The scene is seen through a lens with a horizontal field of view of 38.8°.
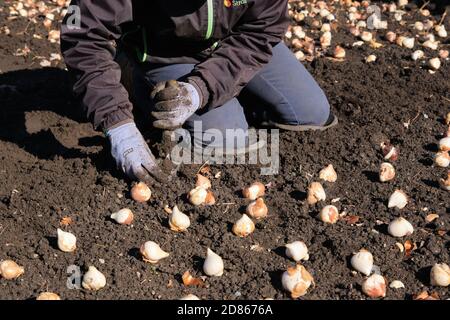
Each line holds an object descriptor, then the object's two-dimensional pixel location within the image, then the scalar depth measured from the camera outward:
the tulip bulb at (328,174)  2.88
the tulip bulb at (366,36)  4.38
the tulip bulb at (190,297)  2.19
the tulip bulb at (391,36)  4.39
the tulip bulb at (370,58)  4.02
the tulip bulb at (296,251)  2.40
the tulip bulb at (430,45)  4.22
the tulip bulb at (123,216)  2.58
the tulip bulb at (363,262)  2.33
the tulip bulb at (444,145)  3.09
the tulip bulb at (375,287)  2.25
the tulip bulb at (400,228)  2.51
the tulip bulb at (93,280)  2.26
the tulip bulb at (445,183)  2.82
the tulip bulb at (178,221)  2.54
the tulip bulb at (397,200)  2.68
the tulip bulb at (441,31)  4.45
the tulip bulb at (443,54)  4.09
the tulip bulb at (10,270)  2.30
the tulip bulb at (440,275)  2.27
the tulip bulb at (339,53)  4.09
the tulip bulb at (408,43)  4.25
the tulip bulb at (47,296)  2.18
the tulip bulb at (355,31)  4.51
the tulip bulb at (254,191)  2.76
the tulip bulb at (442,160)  2.99
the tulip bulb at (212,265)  2.33
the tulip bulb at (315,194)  2.73
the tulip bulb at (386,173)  2.85
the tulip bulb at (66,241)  2.41
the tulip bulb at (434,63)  3.90
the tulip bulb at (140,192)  2.70
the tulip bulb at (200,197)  2.69
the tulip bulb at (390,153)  3.04
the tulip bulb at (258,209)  2.62
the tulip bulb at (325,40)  4.32
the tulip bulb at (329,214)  2.60
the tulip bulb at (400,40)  4.32
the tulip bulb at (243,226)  2.53
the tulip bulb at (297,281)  2.22
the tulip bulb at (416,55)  4.03
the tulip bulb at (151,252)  2.37
